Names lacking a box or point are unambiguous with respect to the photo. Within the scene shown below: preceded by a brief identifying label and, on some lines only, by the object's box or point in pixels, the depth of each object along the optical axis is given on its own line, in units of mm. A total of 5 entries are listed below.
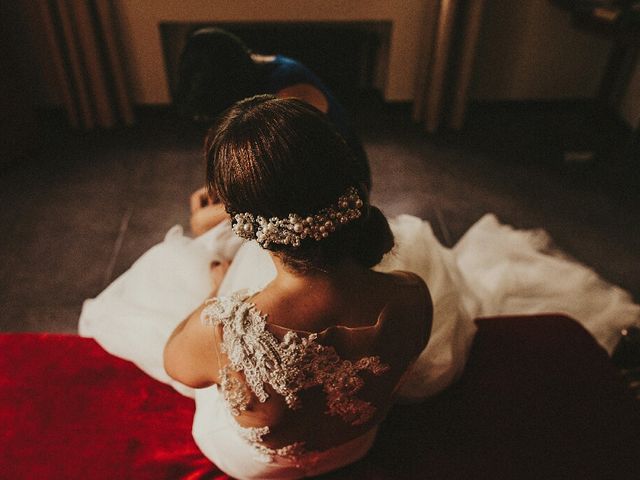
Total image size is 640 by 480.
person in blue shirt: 1494
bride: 705
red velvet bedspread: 1119
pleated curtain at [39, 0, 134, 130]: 3012
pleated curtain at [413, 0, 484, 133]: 3104
